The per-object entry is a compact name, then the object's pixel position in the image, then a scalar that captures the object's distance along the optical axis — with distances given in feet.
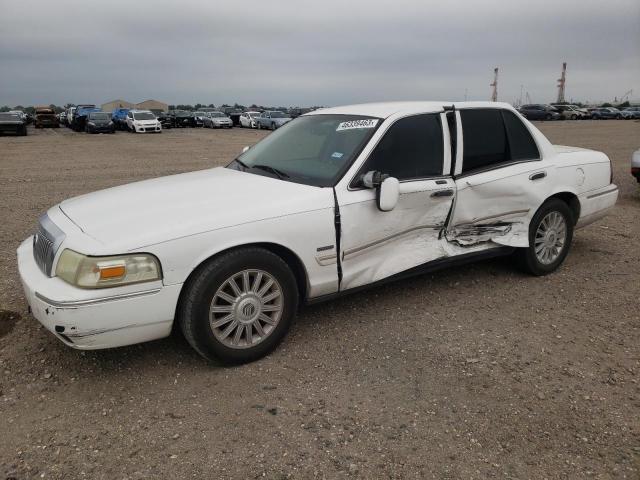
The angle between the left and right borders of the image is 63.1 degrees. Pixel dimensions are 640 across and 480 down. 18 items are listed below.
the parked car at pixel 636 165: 27.68
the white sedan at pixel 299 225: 9.56
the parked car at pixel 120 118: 120.67
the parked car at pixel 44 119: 134.62
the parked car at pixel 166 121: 134.41
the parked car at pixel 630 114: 181.06
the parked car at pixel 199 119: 148.15
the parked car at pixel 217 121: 138.62
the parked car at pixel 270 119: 125.18
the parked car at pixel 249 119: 137.47
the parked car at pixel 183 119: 142.41
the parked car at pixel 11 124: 92.27
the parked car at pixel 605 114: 183.80
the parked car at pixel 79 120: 115.03
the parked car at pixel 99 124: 103.46
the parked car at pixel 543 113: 167.47
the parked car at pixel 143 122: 109.19
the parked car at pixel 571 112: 173.06
